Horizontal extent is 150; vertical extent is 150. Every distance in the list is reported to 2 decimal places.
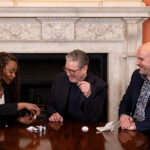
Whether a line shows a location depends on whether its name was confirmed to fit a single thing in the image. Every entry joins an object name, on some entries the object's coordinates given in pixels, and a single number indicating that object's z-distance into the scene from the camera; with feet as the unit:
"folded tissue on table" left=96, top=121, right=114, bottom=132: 6.68
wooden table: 5.43
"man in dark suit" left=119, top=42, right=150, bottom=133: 8.05
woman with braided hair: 7.38
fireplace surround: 11.29
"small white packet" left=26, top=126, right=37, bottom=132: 6.65
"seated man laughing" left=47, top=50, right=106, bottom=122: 8.19
